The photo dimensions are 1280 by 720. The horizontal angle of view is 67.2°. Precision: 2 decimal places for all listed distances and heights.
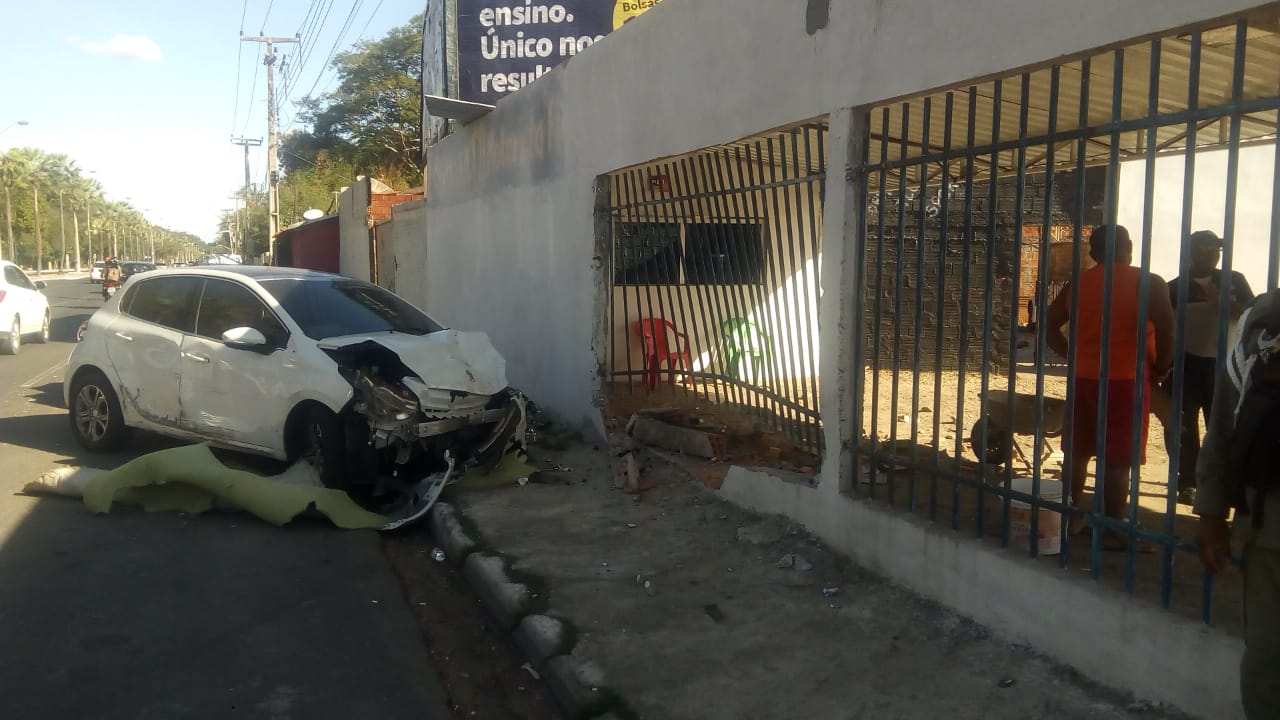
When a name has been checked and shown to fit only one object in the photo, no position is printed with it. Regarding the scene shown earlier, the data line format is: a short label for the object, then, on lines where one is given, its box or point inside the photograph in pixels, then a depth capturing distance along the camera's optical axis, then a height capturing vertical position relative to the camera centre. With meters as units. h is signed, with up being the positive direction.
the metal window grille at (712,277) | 6.28 -0.08
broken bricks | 7.02 -1.29
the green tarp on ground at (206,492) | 6.29 -1.50
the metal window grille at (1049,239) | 3.34 +0.14
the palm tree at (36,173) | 77.38 +7.72
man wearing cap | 5.21 -0.32
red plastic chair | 8.81 -0.82
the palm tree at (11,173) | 68.56 +6.94
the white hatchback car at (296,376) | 6.57 -0.81
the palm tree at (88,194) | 96.69 +7.41
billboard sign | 15.87 +3.83
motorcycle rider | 27.30 -0.36
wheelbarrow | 4.27 -0.87
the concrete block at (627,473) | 6.86 -1.48
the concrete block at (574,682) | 3.83 -1.70
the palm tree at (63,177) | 88.38 +8.17
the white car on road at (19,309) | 16.06 -0.79
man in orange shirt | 4.35 -0.40
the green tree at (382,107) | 38.03 +6.58
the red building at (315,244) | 27.83 +0.65
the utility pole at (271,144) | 36.09 +4.57
